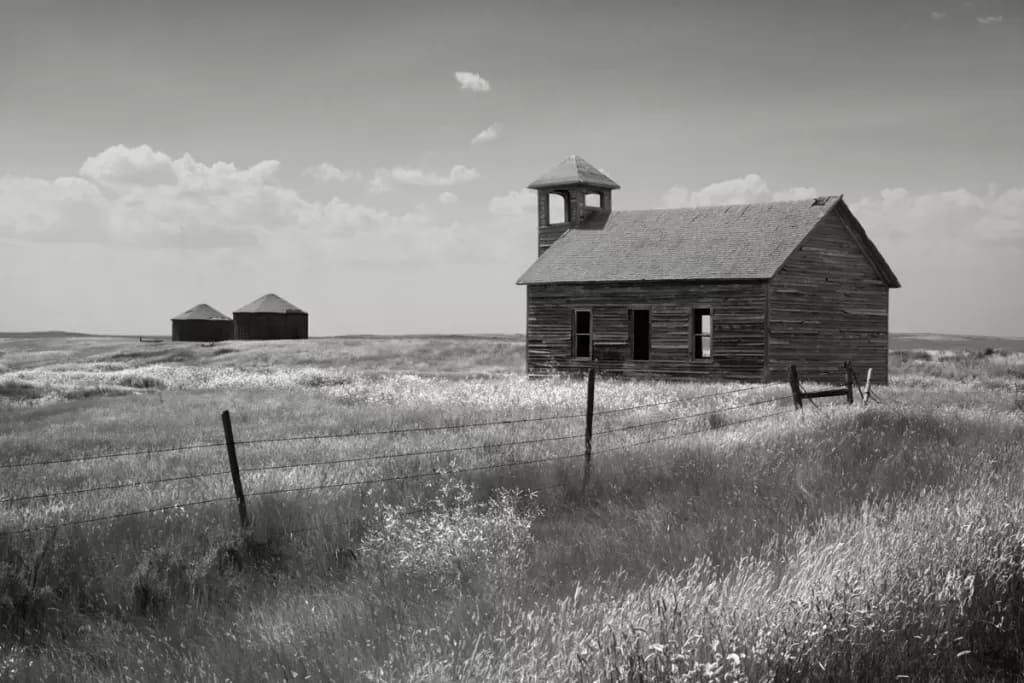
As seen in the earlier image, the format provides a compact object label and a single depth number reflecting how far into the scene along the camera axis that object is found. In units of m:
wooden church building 26.97
